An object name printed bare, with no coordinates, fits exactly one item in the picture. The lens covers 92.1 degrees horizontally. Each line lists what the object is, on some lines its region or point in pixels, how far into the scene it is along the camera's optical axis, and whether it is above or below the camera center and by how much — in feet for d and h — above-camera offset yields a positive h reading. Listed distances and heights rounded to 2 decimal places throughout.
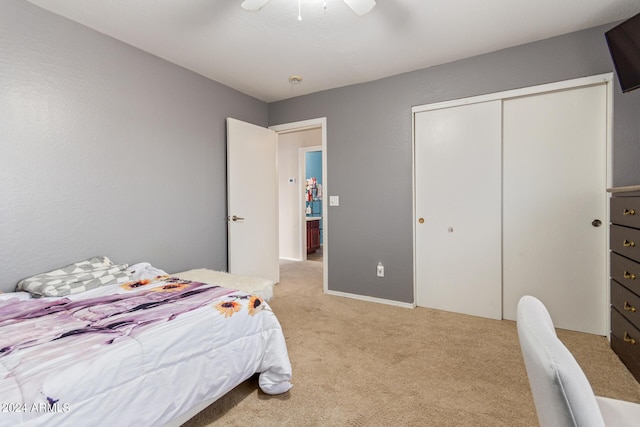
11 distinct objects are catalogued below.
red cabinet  21.01 -1.91
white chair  1.75 -1.04
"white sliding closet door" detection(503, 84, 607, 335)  8.05 +0.07
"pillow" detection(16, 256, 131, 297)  6.18 -1.49
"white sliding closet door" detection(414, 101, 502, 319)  9.28 -0.03
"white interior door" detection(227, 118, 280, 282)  11.23 +0.32
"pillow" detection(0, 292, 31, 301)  5.74 -1.66
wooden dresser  5.88 -1.41
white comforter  3.41 -1.92
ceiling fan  5.74 +3.83
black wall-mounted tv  6.00 +3.19
